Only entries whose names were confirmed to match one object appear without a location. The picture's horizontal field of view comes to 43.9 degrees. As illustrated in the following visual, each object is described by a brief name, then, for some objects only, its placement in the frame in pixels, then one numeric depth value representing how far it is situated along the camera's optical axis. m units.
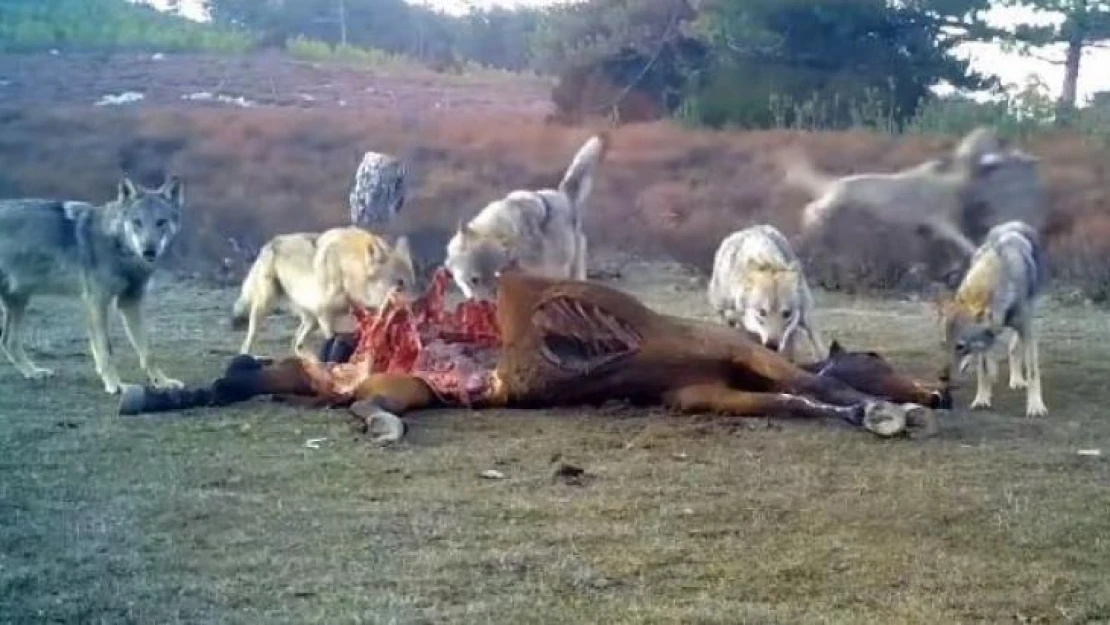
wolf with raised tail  8.02
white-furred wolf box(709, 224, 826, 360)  6.91
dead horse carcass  5.74
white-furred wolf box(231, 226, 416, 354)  7.66
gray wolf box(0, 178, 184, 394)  6.97
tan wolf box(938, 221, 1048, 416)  6.50
